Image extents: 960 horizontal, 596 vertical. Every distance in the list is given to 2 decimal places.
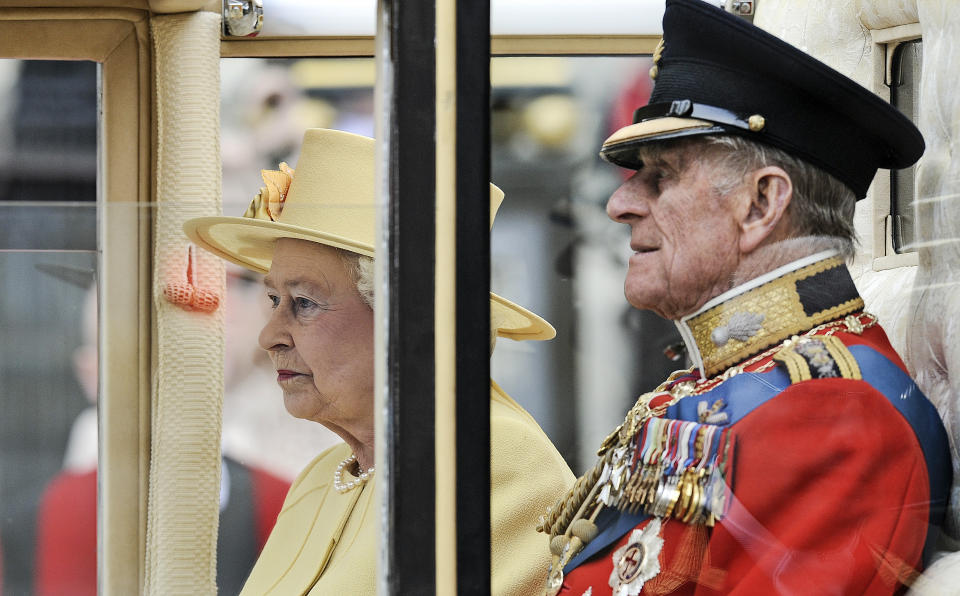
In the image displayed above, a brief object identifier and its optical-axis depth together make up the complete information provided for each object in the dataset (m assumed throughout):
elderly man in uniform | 12.01
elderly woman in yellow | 12.09
